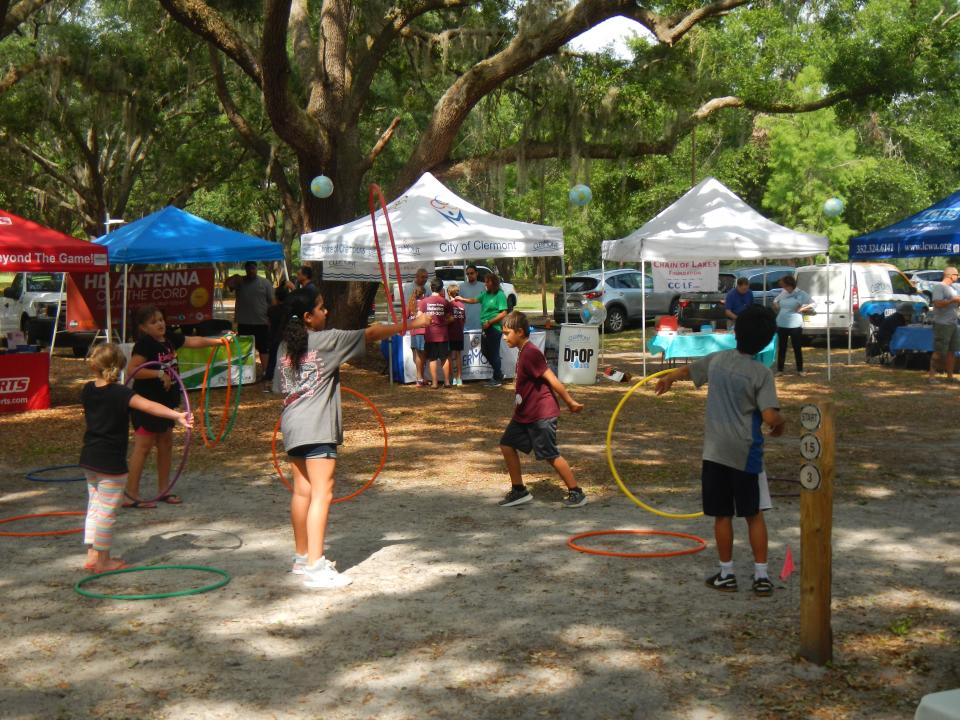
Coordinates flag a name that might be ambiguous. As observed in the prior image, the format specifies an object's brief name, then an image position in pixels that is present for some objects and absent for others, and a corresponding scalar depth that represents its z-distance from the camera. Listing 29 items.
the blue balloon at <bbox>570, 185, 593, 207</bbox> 19.39
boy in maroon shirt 8.49
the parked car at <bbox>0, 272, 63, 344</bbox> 23.95
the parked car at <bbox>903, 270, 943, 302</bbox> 31.28
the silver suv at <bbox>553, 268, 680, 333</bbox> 27.98
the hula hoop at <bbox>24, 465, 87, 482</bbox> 10.10
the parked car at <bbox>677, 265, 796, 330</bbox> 24.98
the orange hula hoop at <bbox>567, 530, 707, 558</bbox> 7.10
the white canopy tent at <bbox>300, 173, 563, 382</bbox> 15.80
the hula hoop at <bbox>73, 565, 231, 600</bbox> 6.27
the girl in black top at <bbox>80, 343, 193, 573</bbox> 6.72
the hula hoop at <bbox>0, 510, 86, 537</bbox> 7.78
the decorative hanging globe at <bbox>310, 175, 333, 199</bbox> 17.94
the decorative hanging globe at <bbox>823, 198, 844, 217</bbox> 21.31
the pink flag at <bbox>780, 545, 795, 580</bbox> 6.32
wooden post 5.12
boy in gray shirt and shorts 6.09
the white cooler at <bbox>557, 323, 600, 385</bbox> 17.14
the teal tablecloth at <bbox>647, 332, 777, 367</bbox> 17.52
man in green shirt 16.95
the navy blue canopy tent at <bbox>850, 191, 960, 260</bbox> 16.17
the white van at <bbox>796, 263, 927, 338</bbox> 22.39
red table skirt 14.59
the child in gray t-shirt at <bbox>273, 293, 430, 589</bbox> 6.41
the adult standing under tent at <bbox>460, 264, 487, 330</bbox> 17.25
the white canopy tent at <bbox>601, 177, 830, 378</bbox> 16.77
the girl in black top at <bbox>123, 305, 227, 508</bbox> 8.45
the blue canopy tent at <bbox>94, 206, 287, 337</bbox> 15.71
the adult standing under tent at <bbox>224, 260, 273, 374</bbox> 17.27
